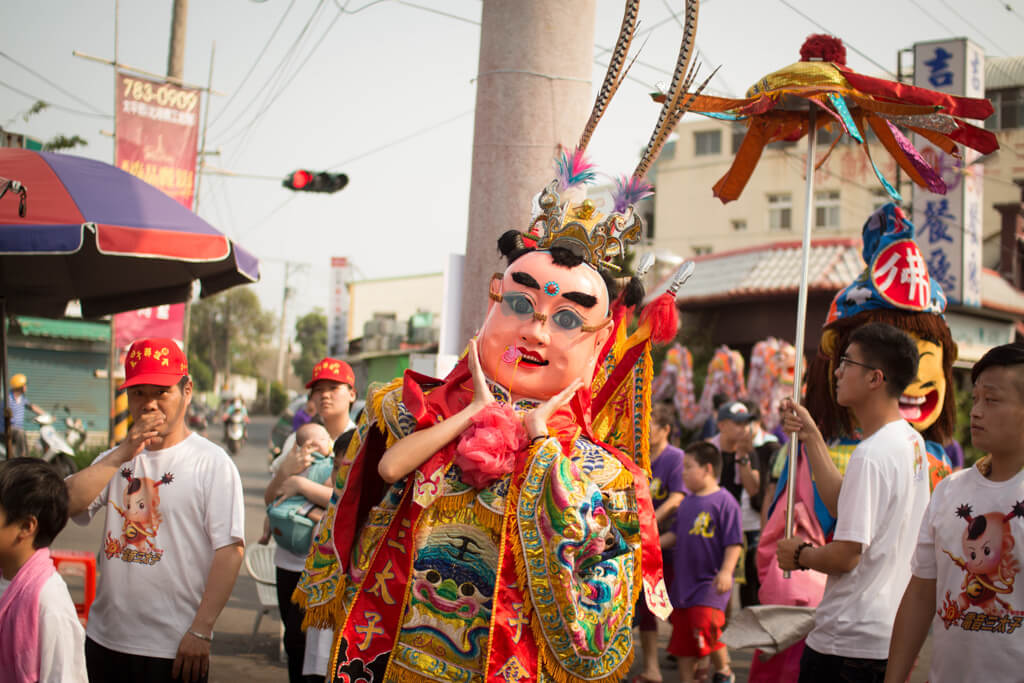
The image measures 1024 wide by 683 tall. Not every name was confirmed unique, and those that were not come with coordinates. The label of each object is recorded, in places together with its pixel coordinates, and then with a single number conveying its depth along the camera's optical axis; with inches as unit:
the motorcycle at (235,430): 981.8
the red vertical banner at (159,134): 470.0
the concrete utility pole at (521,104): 191.0
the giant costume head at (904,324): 180.4
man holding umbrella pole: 136.2
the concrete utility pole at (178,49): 557.6
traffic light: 555.8
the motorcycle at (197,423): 1120.0
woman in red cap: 190.1
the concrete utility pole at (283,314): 2146.9
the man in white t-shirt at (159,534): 137.8
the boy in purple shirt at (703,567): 238.4
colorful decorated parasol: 160.4
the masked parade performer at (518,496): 126.3
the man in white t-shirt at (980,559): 106.2
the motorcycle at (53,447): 381.1
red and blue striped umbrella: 169.3
